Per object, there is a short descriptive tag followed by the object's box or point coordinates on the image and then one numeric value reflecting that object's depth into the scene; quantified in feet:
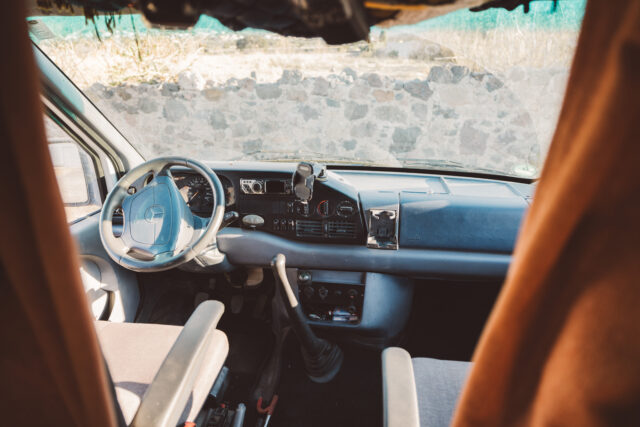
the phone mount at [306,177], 6.31
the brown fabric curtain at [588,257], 1.11
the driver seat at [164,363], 3.56
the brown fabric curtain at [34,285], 1.24
